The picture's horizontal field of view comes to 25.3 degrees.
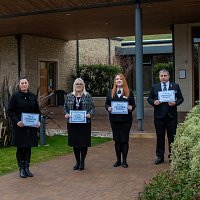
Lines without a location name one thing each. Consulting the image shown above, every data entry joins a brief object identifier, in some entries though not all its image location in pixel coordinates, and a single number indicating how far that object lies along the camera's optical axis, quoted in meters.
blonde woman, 8.15
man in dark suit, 8.53
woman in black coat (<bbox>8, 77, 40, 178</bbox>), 7.63
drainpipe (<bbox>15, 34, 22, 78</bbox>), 22.02
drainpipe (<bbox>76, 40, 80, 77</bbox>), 26.95
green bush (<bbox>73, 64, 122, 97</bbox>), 26.50
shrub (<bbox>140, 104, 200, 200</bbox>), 4.05
